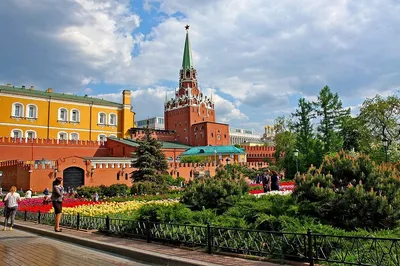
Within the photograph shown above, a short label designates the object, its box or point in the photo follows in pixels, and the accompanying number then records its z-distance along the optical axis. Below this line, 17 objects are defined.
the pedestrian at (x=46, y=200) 20.52
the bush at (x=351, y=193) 7.85
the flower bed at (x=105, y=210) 13.33
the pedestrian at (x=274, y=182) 19.89
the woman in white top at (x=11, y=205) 12.98
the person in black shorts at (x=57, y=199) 11.25
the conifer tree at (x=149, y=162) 30.08
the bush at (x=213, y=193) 11.18
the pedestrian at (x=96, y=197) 23.88
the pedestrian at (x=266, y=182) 20.36
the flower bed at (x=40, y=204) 17.22
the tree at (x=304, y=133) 43.56
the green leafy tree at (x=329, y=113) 45.75
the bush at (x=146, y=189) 26.64
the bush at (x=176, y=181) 40.52
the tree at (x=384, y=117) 40.88
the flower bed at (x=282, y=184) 25.22
